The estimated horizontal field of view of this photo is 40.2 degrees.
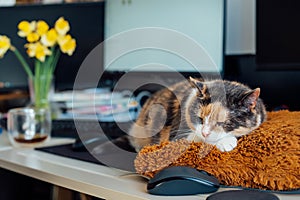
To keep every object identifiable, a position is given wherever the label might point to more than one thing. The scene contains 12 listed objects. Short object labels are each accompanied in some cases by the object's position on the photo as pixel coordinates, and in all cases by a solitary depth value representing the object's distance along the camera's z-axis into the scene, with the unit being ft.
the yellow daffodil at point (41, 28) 4.26
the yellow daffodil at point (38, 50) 4.29
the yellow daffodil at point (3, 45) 4.23
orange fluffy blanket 2.22
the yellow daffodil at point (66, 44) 4.34
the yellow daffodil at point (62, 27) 4.25
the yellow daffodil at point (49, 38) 4.28
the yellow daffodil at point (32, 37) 4.29
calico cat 2.48
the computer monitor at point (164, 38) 3.63
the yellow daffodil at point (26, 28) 4.27
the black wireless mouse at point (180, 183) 2.14
